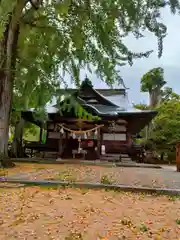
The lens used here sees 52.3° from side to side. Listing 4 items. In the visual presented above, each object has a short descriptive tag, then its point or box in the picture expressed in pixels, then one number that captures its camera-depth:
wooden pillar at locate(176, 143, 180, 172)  7.45
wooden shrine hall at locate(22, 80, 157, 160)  9.57
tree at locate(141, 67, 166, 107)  19.06
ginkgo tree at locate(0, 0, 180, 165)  5.65
